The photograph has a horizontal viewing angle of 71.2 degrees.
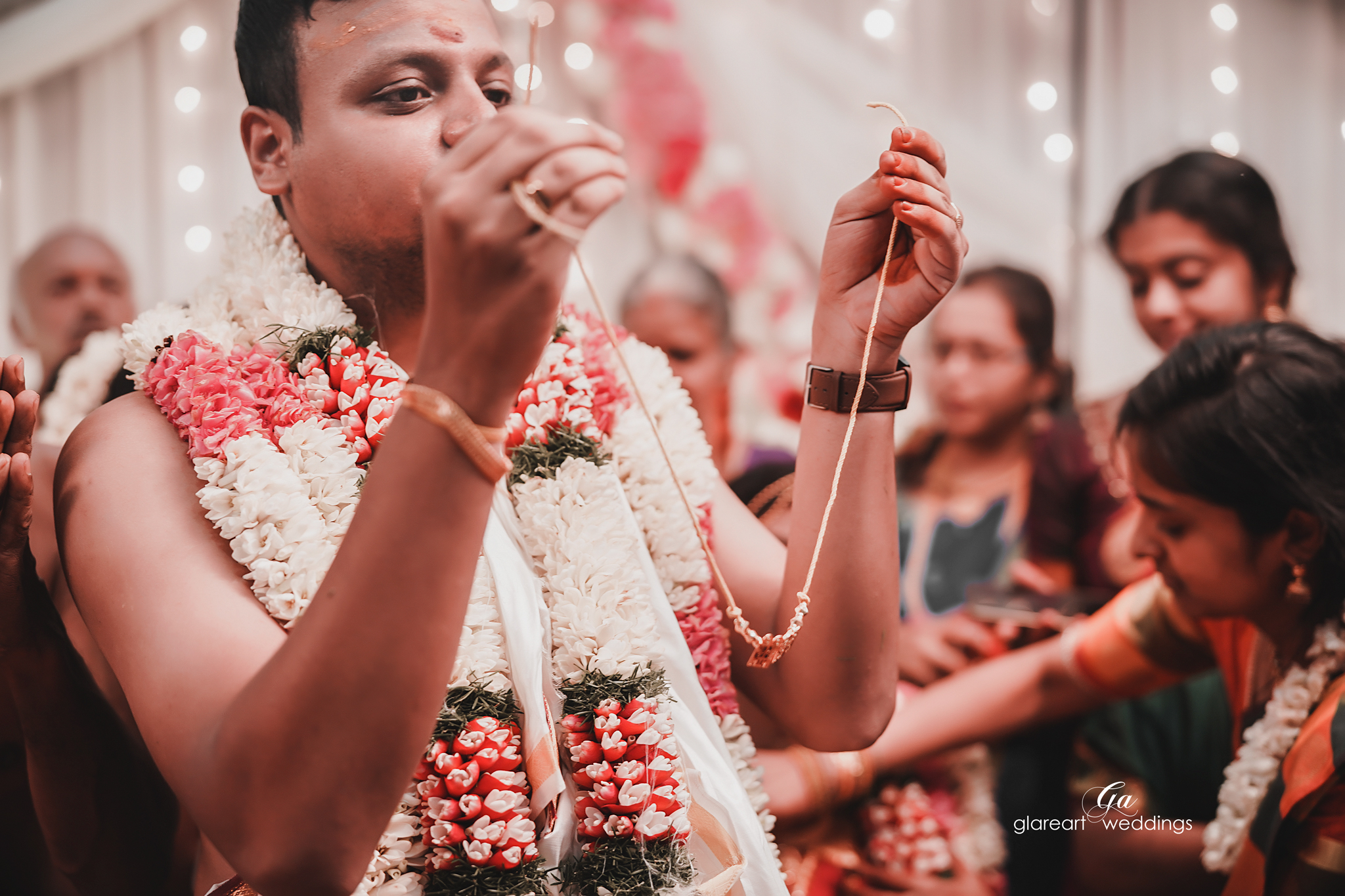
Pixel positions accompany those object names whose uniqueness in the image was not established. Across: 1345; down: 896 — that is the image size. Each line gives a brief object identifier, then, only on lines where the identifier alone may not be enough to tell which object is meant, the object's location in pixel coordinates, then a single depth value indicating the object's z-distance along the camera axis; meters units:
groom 0.78
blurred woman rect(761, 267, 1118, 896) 2.48
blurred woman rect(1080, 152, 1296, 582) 2.98
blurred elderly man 3.57
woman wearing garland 1.74
